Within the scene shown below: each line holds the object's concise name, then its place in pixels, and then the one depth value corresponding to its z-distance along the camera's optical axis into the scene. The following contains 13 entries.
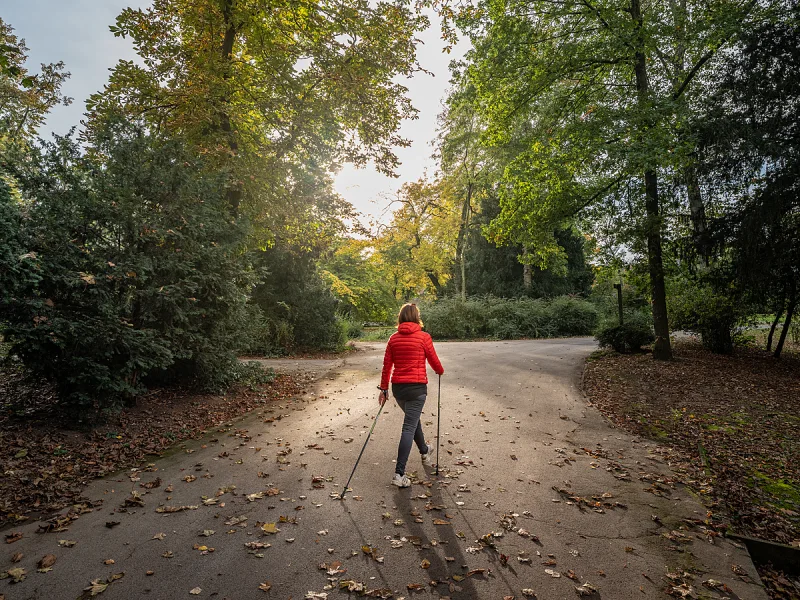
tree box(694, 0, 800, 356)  10.84
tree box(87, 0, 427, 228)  9.52
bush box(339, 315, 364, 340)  26.12
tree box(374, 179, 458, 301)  32.31
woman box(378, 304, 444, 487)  5.15
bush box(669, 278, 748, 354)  13.07
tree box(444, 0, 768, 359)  11.15
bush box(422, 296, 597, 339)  24.61
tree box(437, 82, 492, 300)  28.33
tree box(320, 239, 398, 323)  24.98
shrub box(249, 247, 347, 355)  16.59
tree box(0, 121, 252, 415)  5.69
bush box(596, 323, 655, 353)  14.41
